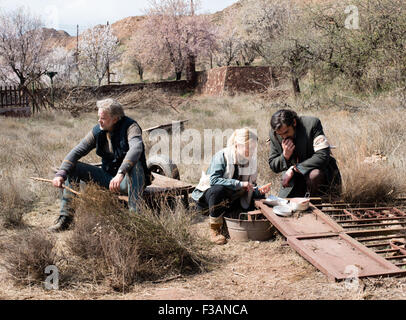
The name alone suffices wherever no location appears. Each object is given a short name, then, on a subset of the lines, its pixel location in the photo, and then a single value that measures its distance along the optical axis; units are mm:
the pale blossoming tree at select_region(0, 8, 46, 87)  23328
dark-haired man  4301
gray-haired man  4199
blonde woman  4105
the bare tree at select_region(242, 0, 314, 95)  13641
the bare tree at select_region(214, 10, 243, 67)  30719
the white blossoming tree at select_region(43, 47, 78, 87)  27972
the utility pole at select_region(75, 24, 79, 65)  32016
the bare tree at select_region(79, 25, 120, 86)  32369
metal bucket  4008
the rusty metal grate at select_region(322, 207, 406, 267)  3555
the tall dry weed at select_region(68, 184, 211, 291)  3090
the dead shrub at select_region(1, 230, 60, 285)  3074
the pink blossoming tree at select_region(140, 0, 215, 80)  29016
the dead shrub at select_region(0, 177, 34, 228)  4547
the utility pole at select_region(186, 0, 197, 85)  26828
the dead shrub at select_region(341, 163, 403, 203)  4598
